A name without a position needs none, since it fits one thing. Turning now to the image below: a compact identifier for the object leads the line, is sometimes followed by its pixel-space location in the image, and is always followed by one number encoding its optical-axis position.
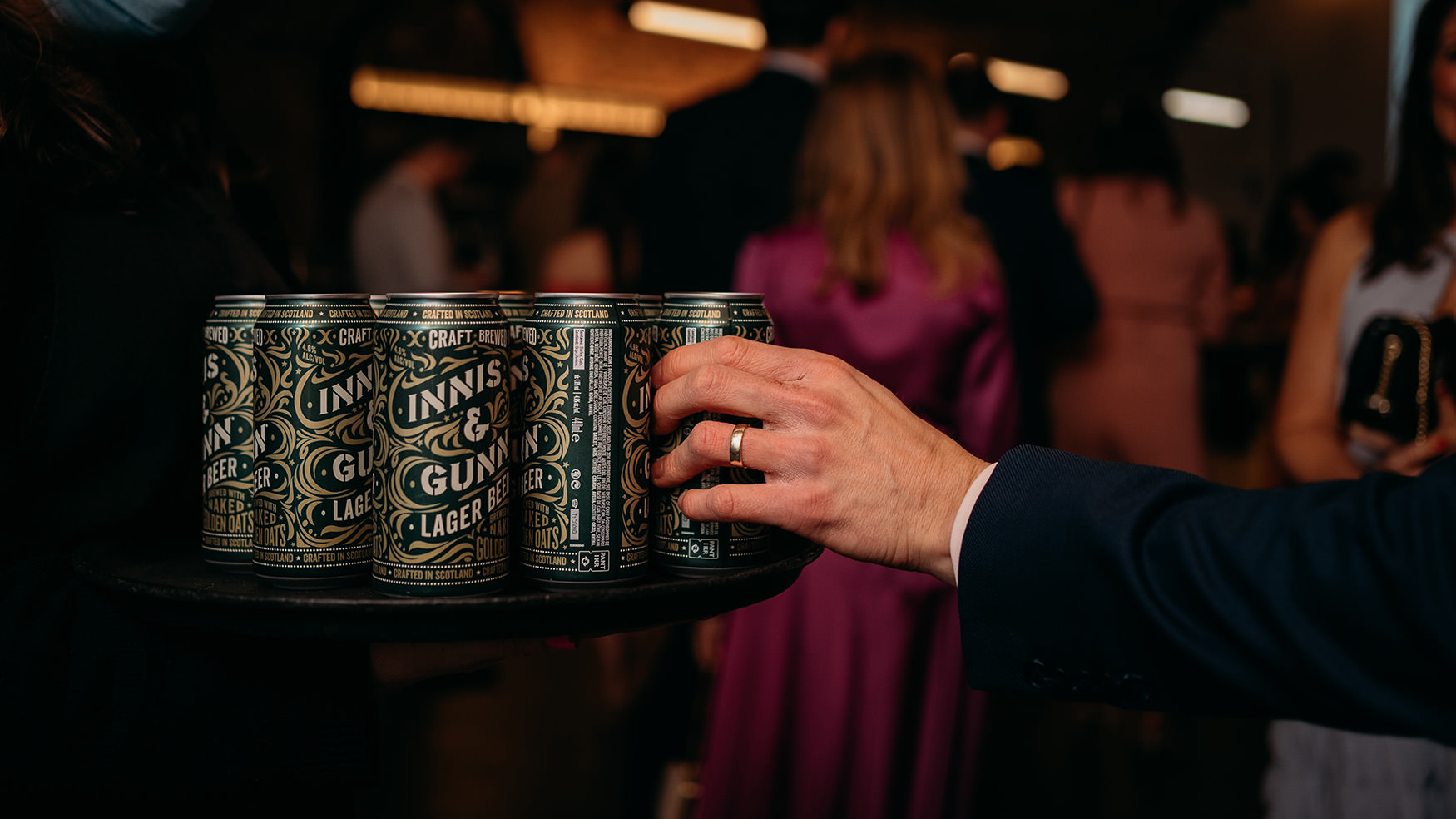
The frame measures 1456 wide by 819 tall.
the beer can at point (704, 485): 0.80
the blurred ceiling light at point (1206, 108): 9.23
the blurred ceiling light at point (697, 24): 7.02
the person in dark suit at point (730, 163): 2.29
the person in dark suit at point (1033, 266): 2.36
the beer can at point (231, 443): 0.79
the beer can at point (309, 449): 0.71
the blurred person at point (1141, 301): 2.81
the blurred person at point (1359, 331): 1.45
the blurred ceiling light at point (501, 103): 6.01
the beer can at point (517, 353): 0.76
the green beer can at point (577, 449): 0.74
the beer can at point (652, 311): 0.83
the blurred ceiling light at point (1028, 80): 8.56
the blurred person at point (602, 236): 3.74
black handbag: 1.36
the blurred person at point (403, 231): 3.76
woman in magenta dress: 1.72
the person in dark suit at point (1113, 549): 0.67
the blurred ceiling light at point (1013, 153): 8.46
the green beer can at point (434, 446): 0.69
